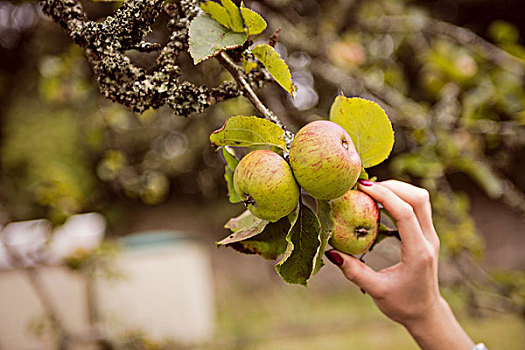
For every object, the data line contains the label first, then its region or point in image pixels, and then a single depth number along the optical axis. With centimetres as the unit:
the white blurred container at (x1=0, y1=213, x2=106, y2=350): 176
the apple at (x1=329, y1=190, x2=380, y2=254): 60
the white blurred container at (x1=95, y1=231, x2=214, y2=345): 235
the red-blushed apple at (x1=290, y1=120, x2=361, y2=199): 52
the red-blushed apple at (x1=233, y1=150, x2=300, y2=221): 52
